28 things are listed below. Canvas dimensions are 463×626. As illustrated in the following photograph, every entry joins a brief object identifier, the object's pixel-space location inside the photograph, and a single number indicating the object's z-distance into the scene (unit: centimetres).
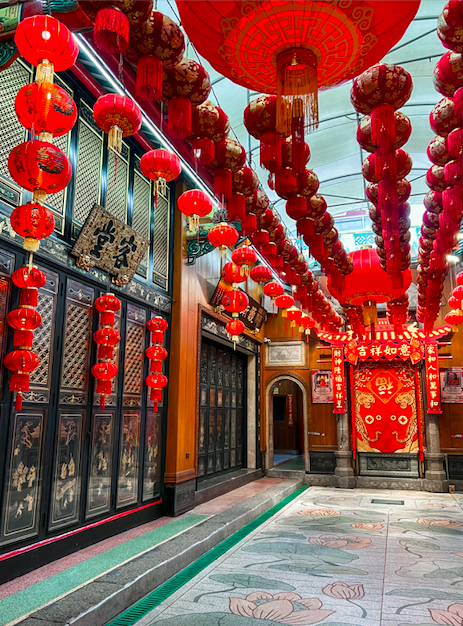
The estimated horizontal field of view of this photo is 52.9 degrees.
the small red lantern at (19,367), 356
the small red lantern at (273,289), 769
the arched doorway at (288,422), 1631
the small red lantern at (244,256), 573
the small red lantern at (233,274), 614
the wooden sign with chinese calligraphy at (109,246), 467
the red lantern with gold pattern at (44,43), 235
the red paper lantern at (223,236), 507
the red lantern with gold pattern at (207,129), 305
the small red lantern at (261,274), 682
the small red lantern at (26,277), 357
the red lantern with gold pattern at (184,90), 260
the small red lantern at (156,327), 592
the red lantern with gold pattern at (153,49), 230
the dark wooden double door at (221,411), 843
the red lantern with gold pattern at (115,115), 292
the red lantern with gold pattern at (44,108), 247
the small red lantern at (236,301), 648
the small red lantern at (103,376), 473
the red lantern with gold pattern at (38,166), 256
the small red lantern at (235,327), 711
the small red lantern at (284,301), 826
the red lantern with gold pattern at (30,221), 310
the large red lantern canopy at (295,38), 180
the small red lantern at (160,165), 363
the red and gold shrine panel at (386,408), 1048
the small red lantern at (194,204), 439
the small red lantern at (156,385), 583
